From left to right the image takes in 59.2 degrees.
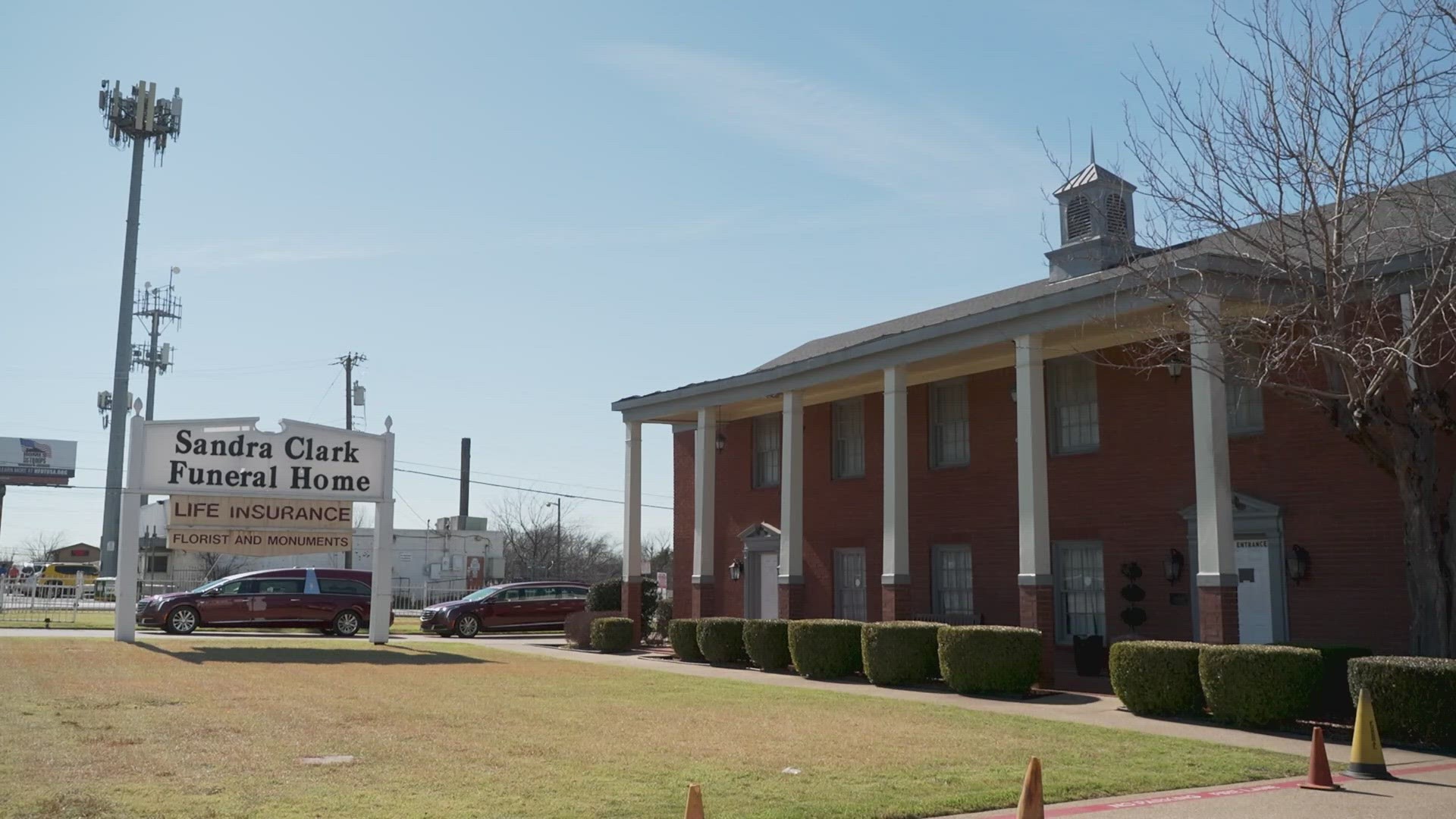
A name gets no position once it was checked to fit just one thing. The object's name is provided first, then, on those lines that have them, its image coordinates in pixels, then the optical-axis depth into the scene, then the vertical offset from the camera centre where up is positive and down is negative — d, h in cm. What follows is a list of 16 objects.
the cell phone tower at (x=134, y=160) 5300 +1817
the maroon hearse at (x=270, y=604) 2992 -69
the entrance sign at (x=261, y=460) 2511 +229
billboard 8481 +758
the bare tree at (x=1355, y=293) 1438 +348
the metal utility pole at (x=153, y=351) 7462 +1297
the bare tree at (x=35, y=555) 10597 +158
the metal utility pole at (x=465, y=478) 7450 +567
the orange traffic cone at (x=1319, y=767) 1009 -145
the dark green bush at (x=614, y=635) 2730 -122
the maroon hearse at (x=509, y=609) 3403 -88
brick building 1795 +169
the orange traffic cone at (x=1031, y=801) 700 -120
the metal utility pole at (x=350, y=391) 6128 +875
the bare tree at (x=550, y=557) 8675 +139
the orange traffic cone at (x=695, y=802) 627 -110
